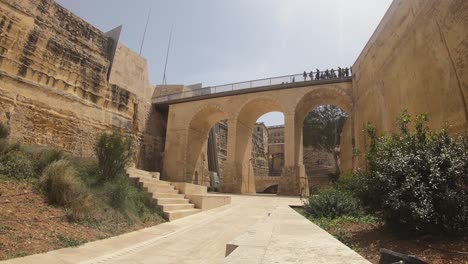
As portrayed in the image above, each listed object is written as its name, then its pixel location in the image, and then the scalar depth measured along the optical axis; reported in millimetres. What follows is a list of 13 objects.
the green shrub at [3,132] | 6954
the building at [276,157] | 36594
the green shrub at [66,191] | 5273
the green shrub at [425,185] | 3475
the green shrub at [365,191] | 4434
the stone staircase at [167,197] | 7383
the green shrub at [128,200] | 6235
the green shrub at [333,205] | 6156
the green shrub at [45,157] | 6453
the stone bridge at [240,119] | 17469
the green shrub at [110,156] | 6914
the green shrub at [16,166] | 5840
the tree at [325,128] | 26672
